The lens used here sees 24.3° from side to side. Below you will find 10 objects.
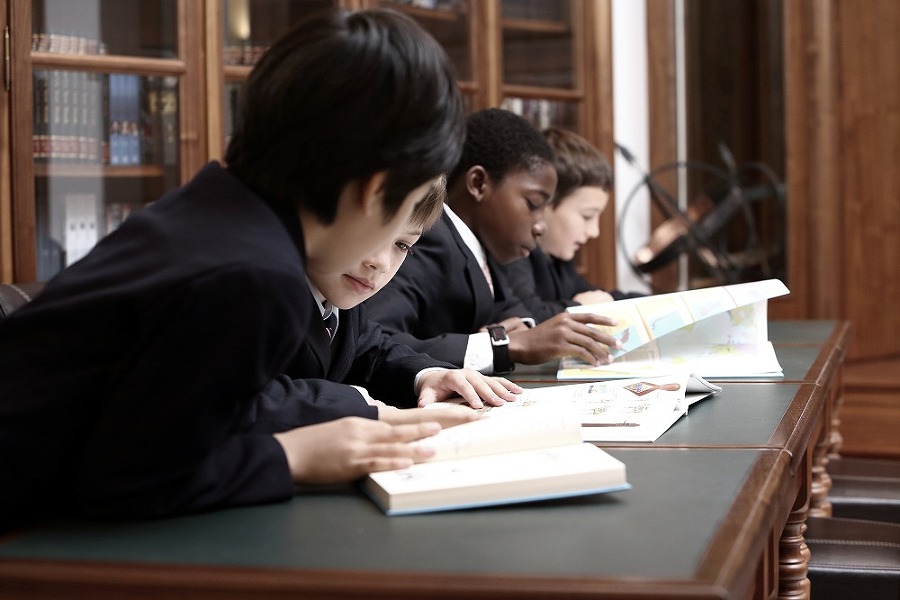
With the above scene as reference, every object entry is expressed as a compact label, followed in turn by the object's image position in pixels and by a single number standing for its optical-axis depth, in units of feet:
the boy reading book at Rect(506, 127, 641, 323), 14.46
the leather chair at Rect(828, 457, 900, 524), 11.82
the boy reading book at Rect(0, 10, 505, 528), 7.63
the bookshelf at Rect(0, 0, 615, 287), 12.66
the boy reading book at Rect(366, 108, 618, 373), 10.84
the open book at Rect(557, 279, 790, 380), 10.59
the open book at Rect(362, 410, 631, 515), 7.74
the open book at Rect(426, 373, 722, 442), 8.82
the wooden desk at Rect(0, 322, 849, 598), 6.46
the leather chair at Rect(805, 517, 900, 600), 9.95
